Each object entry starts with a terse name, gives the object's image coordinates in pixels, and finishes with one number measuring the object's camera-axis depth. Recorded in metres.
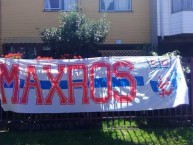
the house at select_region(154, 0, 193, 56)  16.09
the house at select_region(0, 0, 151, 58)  16.80
